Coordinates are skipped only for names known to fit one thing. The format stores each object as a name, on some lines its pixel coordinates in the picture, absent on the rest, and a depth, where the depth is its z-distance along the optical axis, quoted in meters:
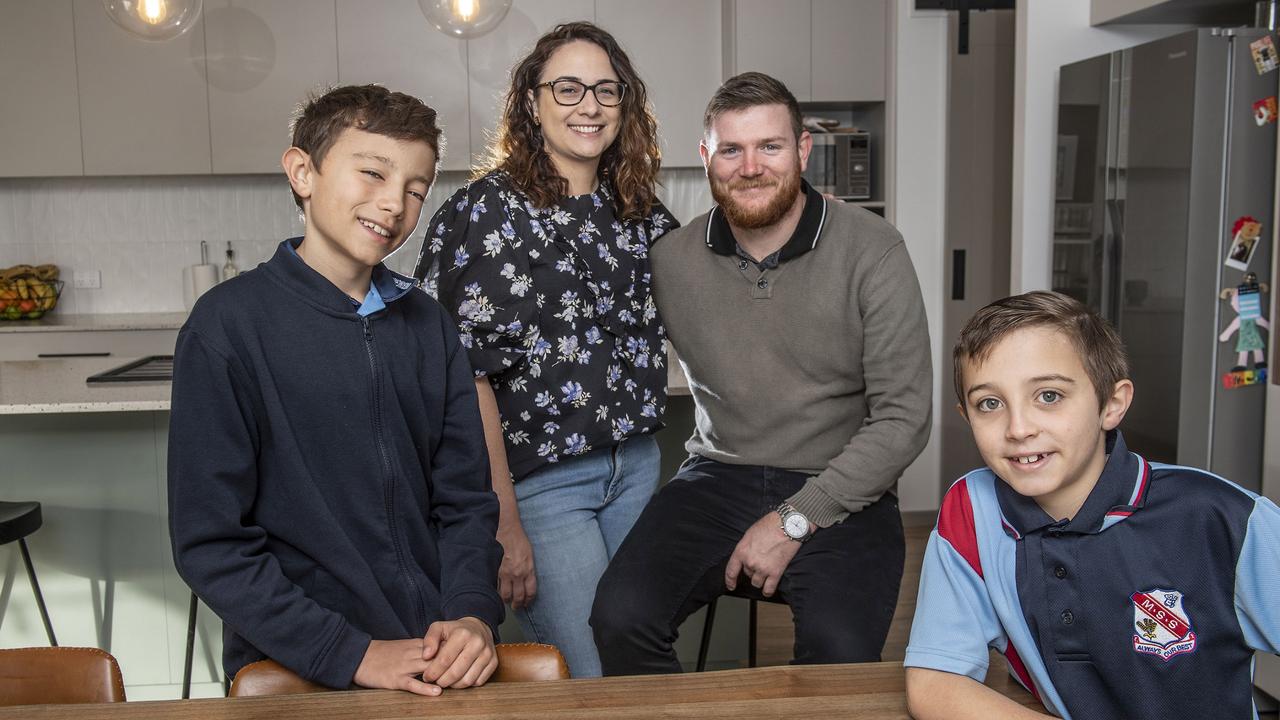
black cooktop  2.51
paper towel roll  4.59
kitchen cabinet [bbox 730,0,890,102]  4.35
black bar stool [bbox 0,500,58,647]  2.24
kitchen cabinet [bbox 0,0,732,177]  4.28
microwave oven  4.38
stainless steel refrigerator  2.54
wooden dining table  0.93
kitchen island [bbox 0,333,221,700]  2.48
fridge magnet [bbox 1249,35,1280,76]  2.49
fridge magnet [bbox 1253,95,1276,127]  2.52
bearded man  1.79
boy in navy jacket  1.22
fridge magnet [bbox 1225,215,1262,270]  2.56
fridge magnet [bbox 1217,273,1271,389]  2.58
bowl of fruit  4.41
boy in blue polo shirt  1.06
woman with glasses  1.78
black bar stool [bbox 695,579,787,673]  1.86
